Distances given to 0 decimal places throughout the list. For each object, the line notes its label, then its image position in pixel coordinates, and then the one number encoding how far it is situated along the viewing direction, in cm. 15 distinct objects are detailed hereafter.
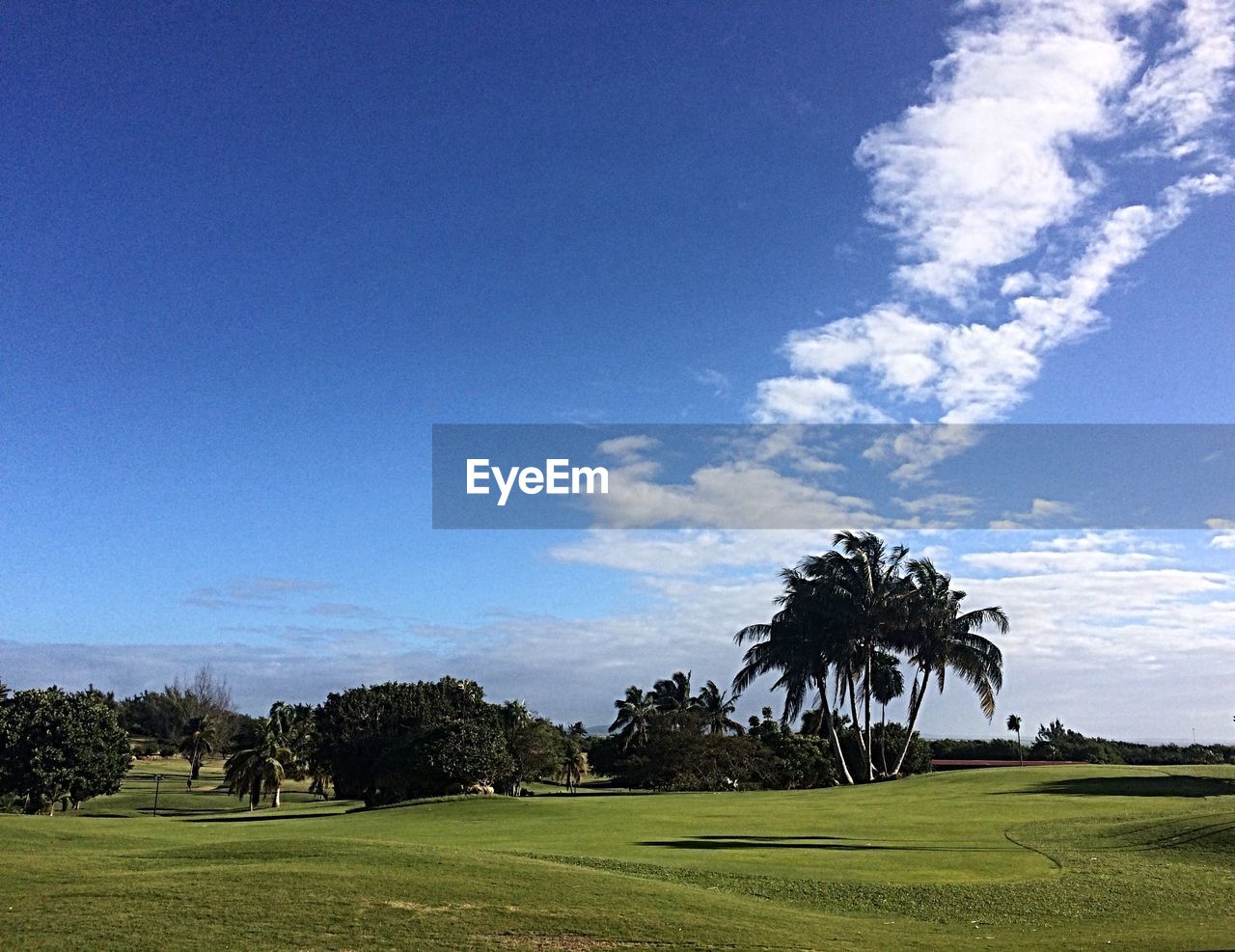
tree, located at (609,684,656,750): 8969
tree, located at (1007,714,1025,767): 10094
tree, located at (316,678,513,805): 5800
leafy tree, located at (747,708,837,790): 6806
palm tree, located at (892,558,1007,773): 6594
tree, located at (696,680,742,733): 9212
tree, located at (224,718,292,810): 7369
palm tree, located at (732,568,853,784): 6856
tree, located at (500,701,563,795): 6950
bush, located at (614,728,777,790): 6556
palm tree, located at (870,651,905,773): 7194
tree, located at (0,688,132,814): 5956
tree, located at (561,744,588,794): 8247
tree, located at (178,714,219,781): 10562
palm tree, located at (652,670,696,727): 9712
